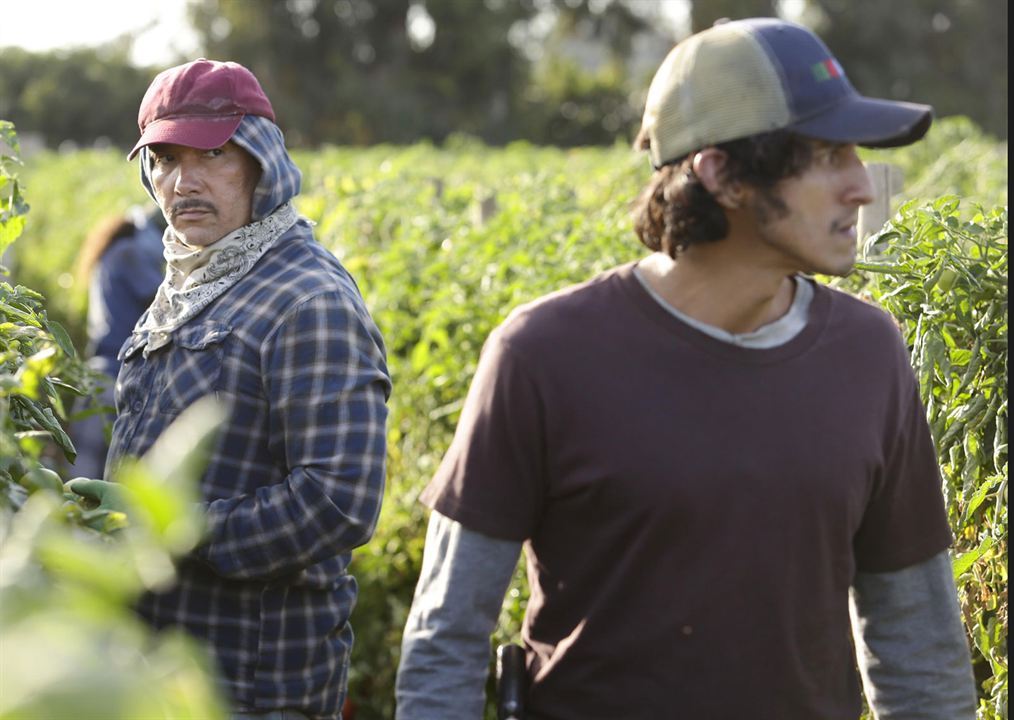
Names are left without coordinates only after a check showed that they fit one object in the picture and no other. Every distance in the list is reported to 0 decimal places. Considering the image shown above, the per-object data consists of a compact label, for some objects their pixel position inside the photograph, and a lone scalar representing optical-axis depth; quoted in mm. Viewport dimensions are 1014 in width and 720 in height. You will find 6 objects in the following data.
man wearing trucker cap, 3723
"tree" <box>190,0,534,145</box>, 84562
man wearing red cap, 4969
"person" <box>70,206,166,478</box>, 11844
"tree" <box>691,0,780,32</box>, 80625
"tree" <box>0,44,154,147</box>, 91875
